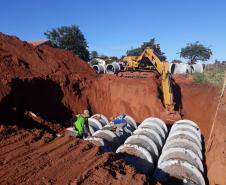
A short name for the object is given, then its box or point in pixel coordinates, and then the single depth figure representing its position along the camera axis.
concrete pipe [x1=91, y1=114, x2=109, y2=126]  9.41
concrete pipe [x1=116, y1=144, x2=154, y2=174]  6.28
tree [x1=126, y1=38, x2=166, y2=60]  33.88
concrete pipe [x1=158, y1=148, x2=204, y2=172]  6.39
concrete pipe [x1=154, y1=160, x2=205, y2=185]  5.78
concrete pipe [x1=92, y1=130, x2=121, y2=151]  7.30
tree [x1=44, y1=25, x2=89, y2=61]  26.19
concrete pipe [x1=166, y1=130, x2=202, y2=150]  7.68
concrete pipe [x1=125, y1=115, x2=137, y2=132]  9.28
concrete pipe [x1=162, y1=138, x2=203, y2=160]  7.04
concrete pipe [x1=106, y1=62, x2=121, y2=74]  20.54
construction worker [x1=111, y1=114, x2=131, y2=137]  8.04
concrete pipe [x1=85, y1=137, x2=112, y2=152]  6.94
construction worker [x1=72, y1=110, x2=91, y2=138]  7.01
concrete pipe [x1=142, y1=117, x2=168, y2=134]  9.01
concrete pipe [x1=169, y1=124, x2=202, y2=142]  8.28
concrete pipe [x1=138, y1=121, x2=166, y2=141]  8.36
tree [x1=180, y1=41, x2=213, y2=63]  37.70
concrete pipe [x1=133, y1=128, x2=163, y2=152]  7.64
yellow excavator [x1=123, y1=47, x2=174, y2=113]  10.69
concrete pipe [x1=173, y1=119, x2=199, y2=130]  8.86
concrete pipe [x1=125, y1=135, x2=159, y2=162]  6.95
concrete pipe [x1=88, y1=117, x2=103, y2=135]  8.81
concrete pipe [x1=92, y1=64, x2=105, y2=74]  20.80
